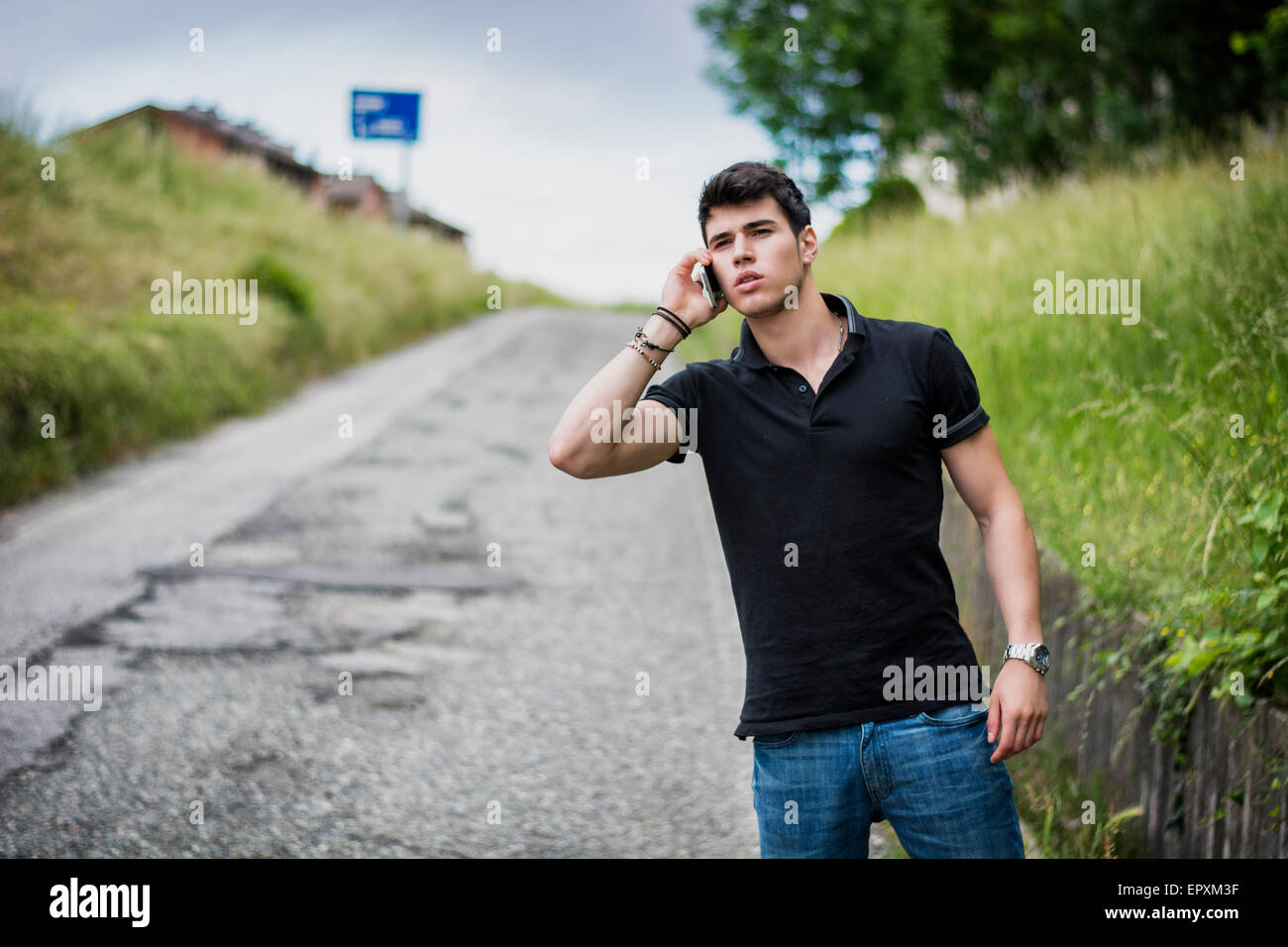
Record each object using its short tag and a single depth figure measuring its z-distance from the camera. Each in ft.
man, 7.28
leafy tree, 60.03
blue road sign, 65.36
